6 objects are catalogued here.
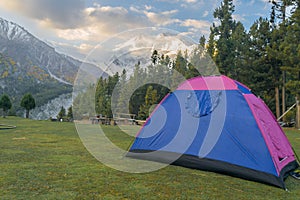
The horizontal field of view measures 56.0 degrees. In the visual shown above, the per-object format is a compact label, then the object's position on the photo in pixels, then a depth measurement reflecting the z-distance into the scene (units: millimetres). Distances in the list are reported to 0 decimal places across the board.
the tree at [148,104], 16622
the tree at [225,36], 24812
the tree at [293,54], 16516
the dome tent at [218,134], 4840
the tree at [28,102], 27484
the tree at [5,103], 25531
